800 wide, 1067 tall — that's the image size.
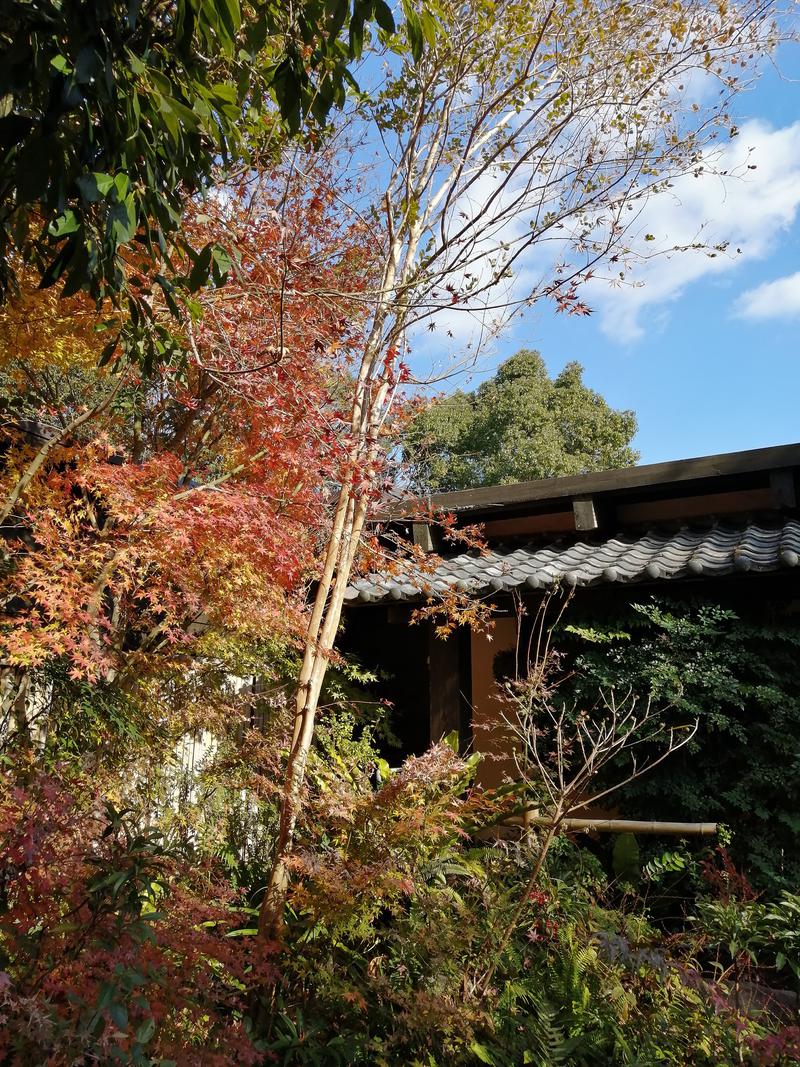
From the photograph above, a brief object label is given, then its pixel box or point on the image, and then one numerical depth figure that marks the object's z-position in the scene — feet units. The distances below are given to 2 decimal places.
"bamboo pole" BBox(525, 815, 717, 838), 14.76
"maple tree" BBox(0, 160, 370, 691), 13.96
